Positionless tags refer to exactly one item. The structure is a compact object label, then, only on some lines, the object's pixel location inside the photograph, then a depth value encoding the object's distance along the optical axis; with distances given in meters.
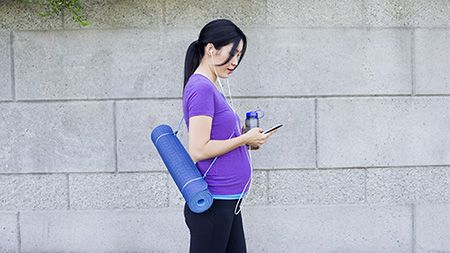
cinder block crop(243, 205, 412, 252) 4.61
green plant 4.34
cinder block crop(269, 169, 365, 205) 4.61
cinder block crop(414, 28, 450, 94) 4.59
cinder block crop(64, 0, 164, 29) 4.53
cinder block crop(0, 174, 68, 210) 4.59
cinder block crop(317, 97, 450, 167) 4.60
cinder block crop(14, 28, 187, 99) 4.53
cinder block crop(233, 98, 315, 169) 4.57
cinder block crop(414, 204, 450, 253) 4.66
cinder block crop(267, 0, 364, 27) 4.55
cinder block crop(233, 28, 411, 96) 4.56
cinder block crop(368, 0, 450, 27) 4.58
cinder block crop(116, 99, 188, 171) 4.55
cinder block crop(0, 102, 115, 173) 4.56
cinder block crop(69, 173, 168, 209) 4.59
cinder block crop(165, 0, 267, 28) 4.53
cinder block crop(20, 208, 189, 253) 4.59
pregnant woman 2.68
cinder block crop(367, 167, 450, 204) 4.64
